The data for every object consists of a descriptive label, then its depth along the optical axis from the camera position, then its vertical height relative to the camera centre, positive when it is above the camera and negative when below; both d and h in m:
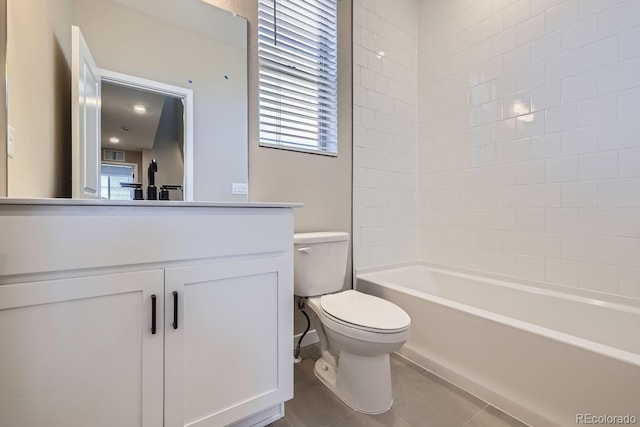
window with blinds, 1.70 +0.89
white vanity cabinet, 0.71 -0.32
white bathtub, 1.01 -0.61
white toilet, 1.21 -0.51
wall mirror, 0.92 +0.53
